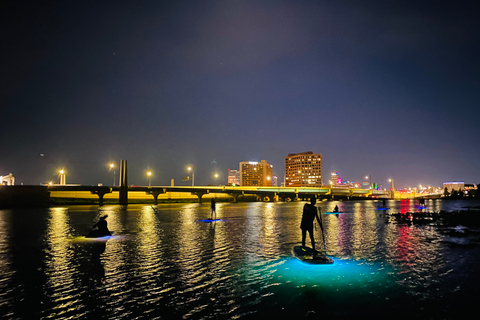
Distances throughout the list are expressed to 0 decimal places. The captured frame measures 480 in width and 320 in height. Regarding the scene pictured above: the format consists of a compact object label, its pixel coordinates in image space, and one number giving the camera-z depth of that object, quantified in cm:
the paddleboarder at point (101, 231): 1889
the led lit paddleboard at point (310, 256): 1177
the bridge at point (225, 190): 8179
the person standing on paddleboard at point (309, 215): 1308
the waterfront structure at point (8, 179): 15932
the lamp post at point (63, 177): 11332
